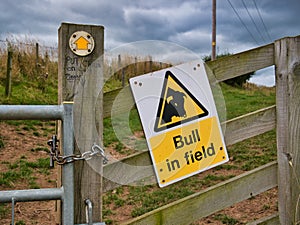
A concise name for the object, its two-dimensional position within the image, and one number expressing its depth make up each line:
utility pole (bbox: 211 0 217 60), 16.61
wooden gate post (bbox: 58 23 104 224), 1.68
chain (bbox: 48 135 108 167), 1.58
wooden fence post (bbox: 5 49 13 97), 8.83
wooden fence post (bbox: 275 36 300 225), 2.28
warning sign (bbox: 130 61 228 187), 1.92
